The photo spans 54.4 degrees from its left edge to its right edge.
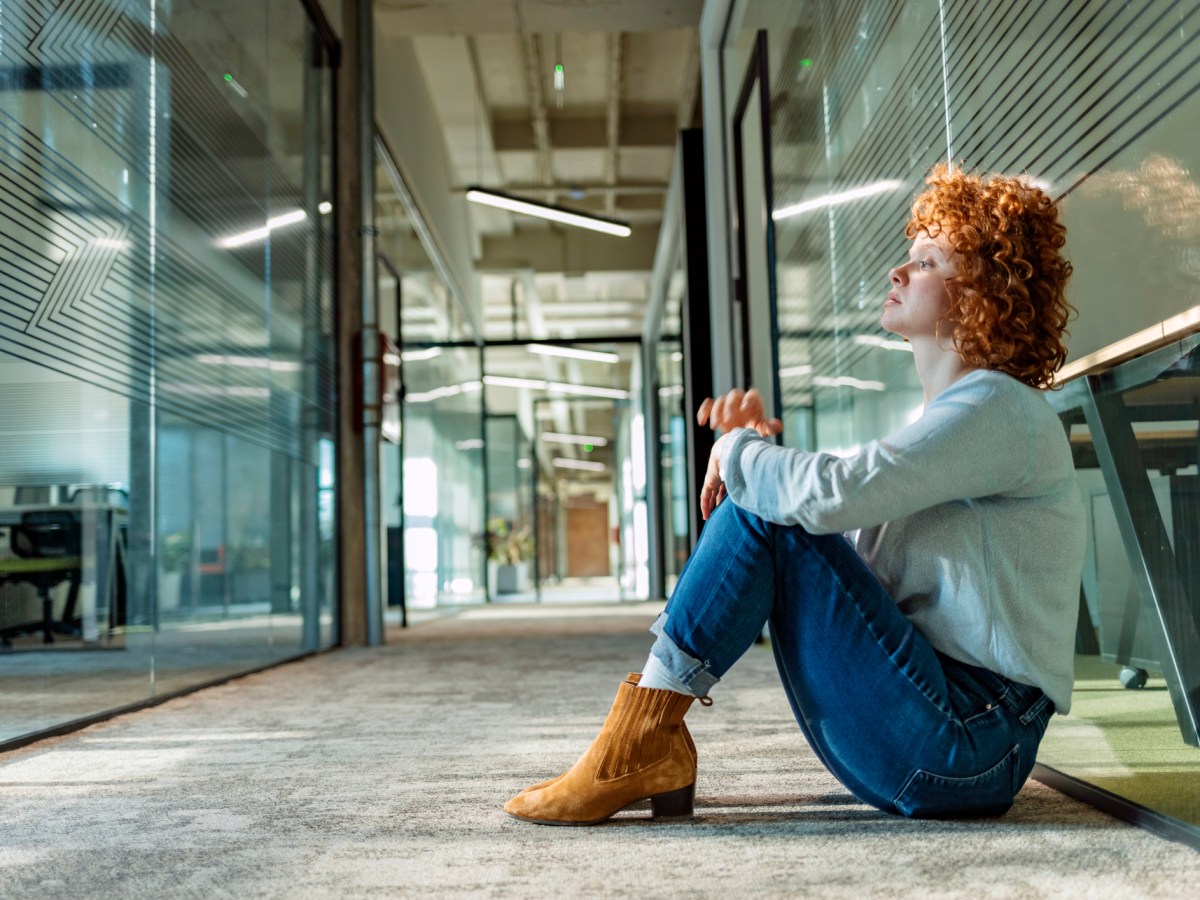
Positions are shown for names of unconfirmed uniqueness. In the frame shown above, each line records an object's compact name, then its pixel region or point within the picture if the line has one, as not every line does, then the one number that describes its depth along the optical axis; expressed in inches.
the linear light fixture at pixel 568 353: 511.3
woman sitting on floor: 54.6
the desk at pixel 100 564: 115.9
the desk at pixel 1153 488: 56.7
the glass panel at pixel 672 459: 404.2
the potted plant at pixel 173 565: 135.8
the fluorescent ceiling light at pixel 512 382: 531.2
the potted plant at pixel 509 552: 538.6
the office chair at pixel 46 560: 101.5
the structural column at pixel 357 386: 223.3
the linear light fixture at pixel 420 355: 324.5
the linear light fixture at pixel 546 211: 320.5
